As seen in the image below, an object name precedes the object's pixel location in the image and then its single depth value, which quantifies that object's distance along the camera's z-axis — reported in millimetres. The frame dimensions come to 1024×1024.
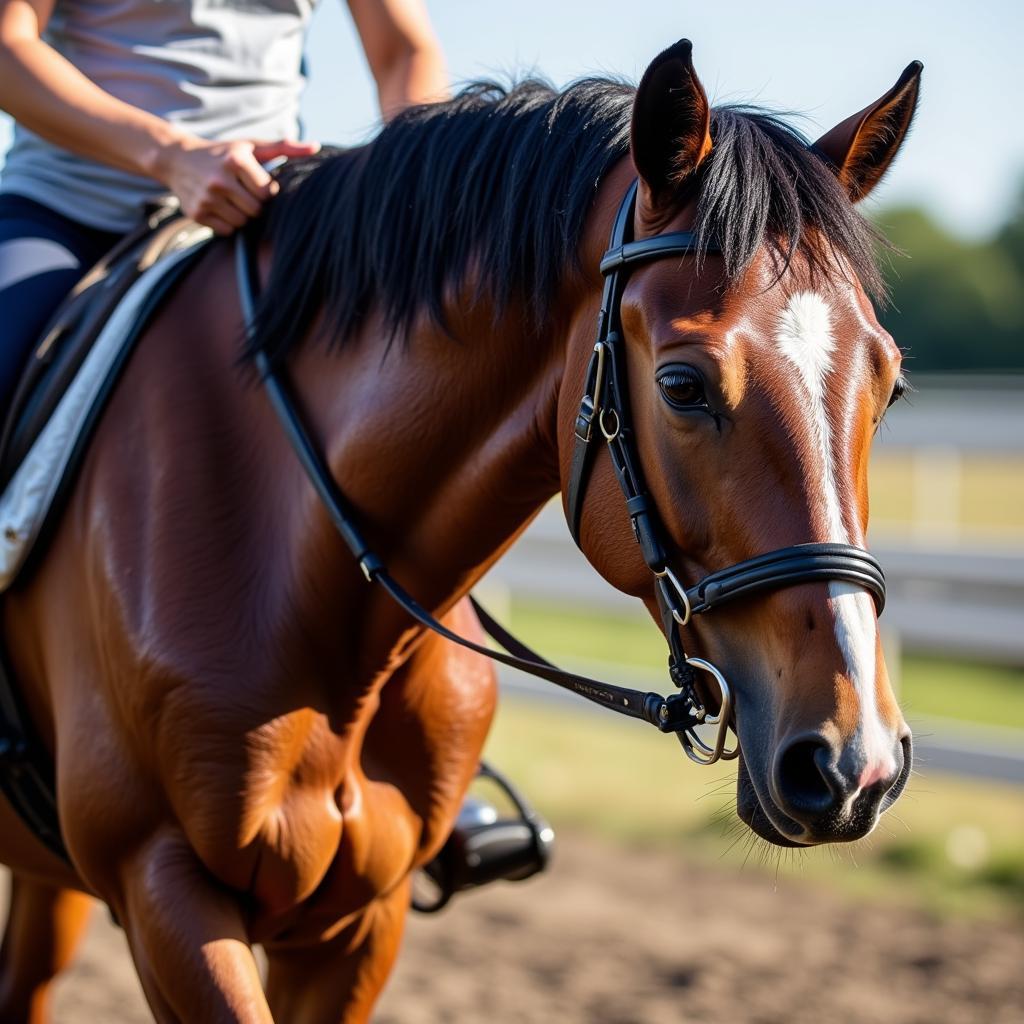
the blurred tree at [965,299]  46219
